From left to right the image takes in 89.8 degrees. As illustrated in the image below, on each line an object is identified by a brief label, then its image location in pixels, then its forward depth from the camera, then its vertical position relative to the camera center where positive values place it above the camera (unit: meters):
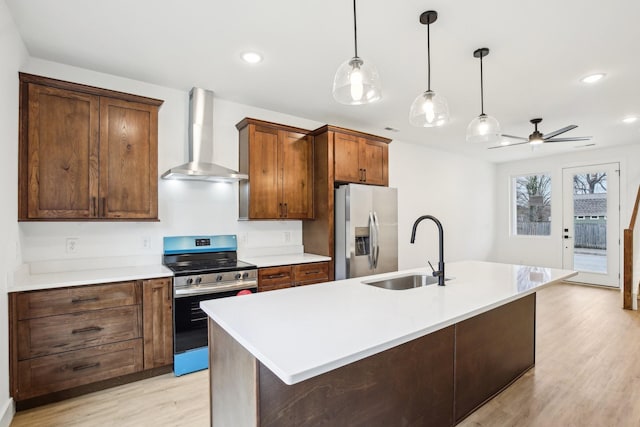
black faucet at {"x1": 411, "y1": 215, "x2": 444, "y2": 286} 2.04 -0.32
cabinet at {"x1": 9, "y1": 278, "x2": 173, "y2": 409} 2.14 -0.86
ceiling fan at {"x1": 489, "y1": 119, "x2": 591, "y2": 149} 3.78 +0.92
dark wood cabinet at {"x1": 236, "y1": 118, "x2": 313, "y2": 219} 3.40 +0.52
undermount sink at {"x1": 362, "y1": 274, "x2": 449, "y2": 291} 2.28 -0.48
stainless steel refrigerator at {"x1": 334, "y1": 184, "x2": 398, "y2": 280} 3.62 -0.18
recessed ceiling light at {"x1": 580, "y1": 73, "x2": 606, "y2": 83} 2.91 +1.26
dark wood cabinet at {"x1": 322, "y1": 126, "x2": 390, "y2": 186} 3.71 +0.74
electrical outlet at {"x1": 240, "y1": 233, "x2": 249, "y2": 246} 3.62 -0.24
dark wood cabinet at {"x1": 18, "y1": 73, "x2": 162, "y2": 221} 2.34 +0.53
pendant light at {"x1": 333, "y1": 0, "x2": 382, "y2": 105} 1.64 +0.70
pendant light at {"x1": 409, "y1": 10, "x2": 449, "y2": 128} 2.04 +0.70
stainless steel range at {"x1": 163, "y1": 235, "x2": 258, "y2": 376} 2.65 -0.61
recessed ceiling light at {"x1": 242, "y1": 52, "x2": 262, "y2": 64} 2.56 +1.30
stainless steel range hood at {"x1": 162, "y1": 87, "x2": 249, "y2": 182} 3.07 +0.80
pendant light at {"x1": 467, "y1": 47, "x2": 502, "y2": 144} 2.45 +0.68
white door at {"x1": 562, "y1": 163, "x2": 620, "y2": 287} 5.68 -0.16
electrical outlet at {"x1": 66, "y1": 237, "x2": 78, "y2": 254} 2.70 -0.22
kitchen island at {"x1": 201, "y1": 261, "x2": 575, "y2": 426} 1.13 -0.62
